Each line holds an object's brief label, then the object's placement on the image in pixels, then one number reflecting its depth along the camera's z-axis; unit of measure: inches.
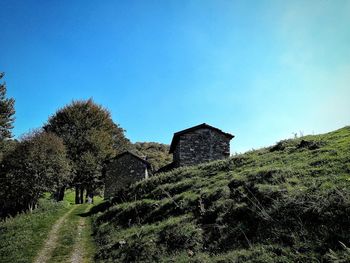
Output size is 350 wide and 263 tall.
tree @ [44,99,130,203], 1731.1
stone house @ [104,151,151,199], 1467.8
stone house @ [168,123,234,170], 1328.7
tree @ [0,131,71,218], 1144.2
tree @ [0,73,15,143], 1504.7
